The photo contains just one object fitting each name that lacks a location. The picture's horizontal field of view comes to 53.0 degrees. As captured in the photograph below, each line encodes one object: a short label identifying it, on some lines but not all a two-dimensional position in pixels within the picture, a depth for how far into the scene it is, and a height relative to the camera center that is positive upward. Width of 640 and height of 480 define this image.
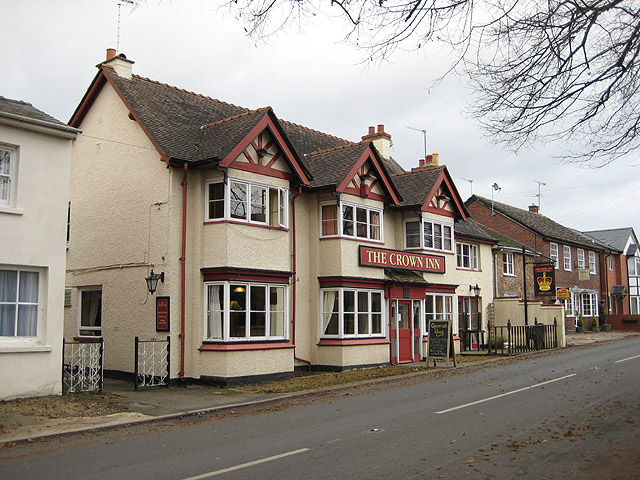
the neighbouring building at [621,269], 55.09 +3.40
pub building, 18.39 +2.18
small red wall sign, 17.99 -0.06
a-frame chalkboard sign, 22.03 -1.08
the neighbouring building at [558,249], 43.81 +4.32
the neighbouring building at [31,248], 14.31 +1.46
